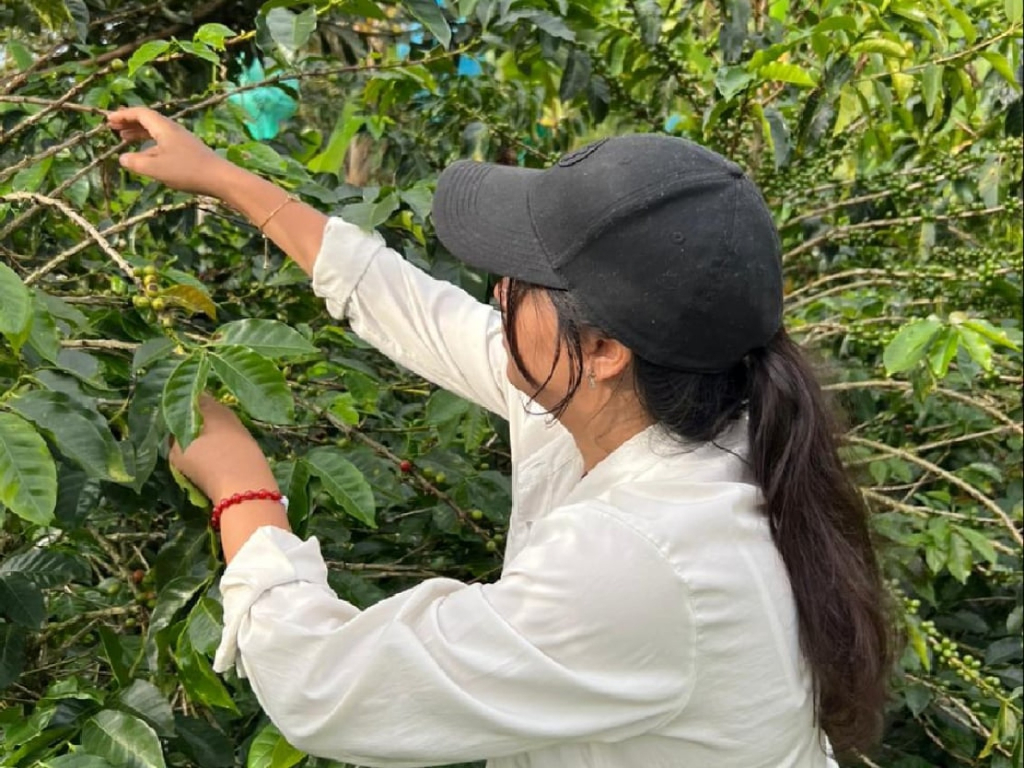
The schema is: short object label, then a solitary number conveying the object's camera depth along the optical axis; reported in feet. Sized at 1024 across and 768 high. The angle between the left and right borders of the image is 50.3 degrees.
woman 3.52
